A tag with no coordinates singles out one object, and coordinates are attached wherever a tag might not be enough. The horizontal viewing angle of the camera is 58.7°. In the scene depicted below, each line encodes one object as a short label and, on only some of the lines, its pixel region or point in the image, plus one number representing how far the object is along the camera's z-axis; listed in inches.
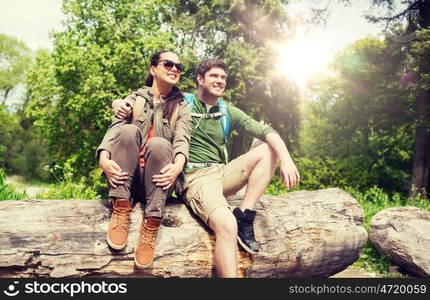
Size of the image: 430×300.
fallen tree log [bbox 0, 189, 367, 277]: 120.8
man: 136.1
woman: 123.3
